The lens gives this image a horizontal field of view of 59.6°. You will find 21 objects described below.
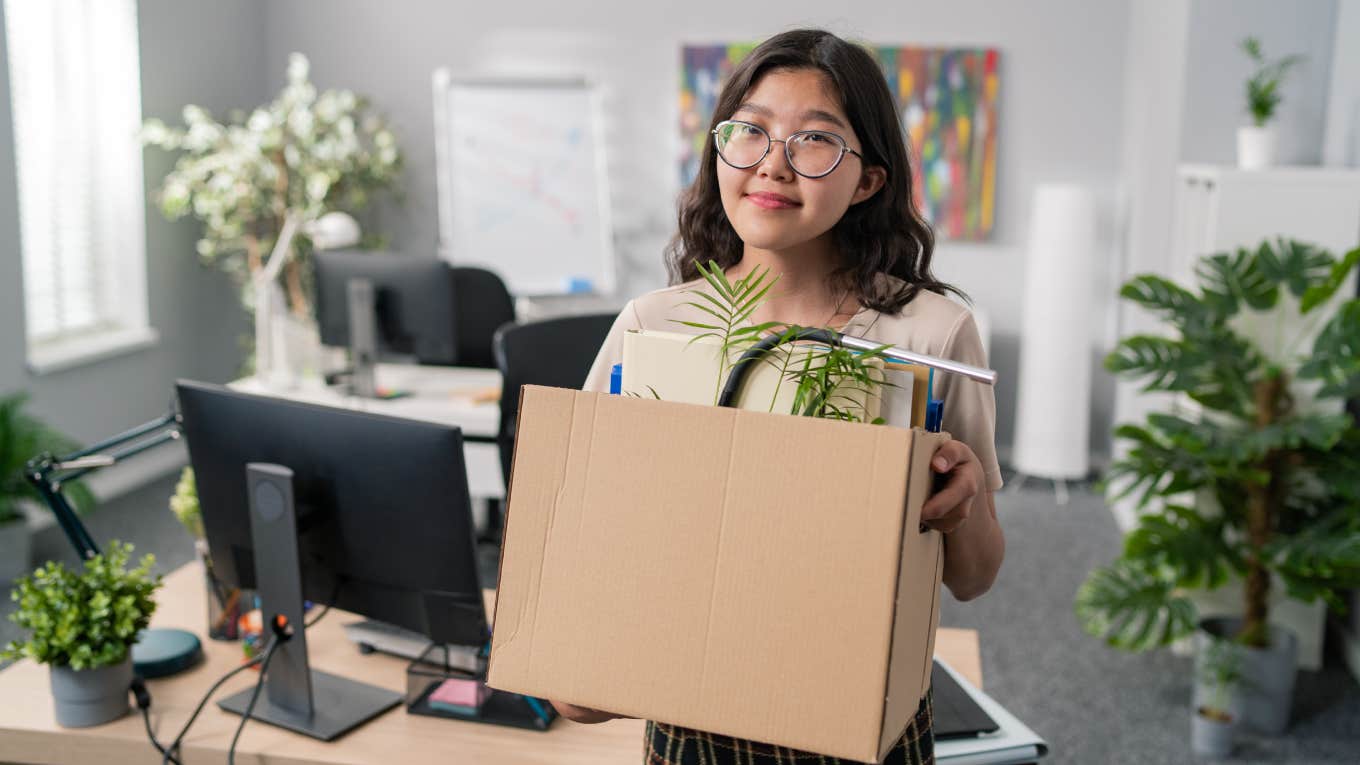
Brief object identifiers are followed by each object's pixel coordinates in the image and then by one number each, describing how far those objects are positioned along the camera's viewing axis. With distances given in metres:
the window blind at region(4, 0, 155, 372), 4.57
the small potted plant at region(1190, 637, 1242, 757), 2.83
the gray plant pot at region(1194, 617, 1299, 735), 2.93
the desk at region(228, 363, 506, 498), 3.42
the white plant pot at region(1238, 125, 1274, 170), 3.74
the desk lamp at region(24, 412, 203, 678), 1.67
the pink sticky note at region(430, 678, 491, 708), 1.57
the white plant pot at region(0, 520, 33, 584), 3.88
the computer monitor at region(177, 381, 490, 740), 1.45
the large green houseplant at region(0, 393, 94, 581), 3.88
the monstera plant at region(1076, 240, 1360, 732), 2.87
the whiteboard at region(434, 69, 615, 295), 5.63
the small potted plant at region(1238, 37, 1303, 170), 3.74
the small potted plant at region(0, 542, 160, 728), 1.52
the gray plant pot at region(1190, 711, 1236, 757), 2.82
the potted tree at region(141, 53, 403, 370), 5.09
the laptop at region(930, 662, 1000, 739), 1.47
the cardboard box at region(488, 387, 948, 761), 0.85
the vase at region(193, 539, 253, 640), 1.81
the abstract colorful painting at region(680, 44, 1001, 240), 5.38
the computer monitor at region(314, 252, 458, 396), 3.45
